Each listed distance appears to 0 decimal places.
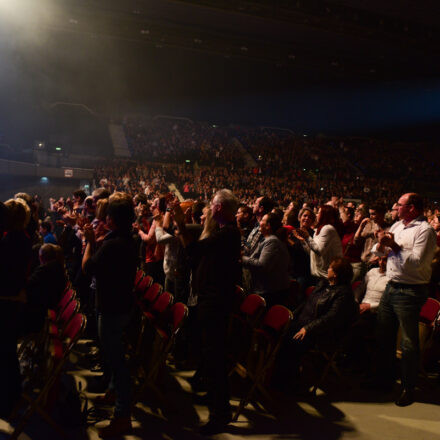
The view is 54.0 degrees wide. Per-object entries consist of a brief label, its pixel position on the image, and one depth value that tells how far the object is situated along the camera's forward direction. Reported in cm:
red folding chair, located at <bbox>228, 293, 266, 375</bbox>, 342
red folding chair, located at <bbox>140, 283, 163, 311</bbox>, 376
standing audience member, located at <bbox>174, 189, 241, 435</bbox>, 275
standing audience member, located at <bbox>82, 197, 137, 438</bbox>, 257
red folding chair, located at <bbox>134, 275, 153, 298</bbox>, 414
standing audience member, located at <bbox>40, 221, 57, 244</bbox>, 544
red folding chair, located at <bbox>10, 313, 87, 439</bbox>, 254
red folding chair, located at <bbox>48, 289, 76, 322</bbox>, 348
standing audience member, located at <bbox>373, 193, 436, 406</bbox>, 321
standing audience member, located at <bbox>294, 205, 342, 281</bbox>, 418
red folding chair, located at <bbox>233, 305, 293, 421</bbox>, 306
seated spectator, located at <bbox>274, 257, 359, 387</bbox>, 339
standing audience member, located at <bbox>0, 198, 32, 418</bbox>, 265
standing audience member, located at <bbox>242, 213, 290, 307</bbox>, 360
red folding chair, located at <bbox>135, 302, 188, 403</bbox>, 296
